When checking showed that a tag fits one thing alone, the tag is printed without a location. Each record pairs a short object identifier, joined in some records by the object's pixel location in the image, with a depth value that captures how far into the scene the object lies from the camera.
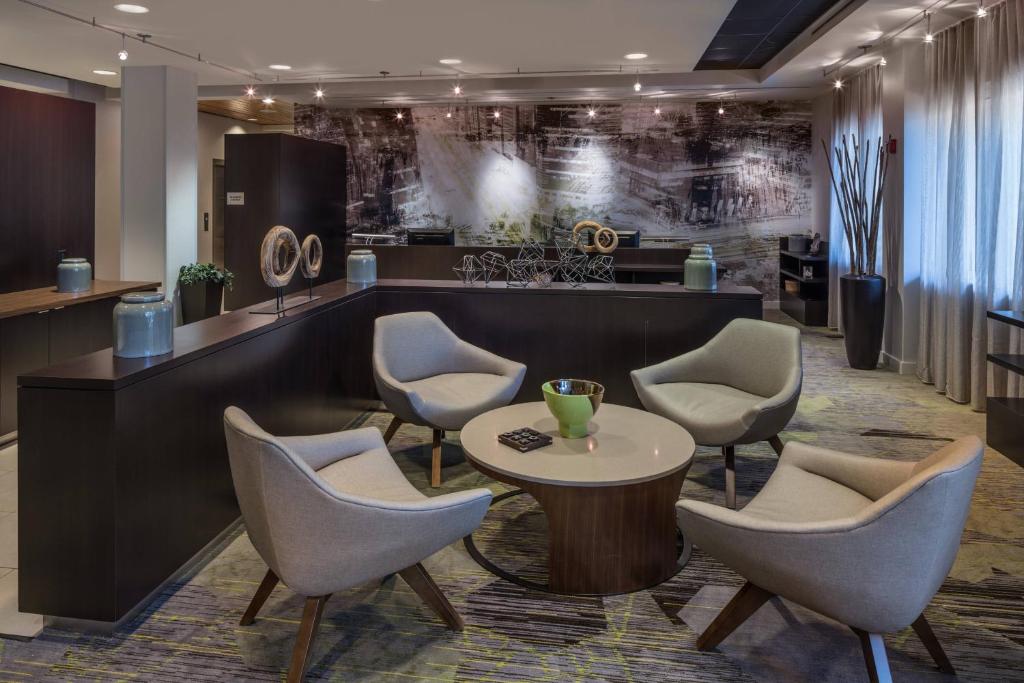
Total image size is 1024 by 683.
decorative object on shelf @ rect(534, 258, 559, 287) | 4.84
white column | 6.98
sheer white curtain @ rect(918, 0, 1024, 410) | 4.89
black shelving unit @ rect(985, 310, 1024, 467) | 4.14
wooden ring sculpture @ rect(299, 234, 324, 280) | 3.90
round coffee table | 2.55
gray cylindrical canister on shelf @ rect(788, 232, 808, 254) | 9.47
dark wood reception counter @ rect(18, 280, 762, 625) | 2.26
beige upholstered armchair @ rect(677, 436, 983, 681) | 1.79
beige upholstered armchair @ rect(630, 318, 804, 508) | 3.36
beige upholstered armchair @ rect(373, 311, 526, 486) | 3.63
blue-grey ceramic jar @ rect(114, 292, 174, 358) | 2.48
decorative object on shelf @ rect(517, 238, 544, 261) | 5.38
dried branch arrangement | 6.75
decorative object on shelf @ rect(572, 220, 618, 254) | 4.73
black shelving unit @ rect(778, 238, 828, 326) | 9.09
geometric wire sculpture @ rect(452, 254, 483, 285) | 5.07
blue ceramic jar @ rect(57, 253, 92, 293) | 5.06
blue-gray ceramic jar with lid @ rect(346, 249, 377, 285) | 5.04
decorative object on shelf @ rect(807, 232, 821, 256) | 9.27
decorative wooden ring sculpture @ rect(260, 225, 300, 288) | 3.40
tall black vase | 6.62
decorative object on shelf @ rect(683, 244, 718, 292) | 4.62
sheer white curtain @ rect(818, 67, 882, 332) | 7.41
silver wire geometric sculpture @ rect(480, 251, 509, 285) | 7.80
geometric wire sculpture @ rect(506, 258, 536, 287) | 4.88
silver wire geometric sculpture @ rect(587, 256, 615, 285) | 4.93
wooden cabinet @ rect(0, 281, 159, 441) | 4.30
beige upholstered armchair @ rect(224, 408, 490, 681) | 1.94
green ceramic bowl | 2.89
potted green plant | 7.16
